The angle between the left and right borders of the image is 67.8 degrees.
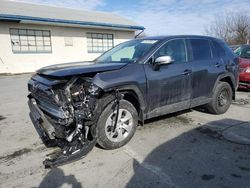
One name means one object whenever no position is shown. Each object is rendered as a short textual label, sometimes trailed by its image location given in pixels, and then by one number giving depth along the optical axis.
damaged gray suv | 2.83
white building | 11.77
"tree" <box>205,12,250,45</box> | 28.06
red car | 6.45
